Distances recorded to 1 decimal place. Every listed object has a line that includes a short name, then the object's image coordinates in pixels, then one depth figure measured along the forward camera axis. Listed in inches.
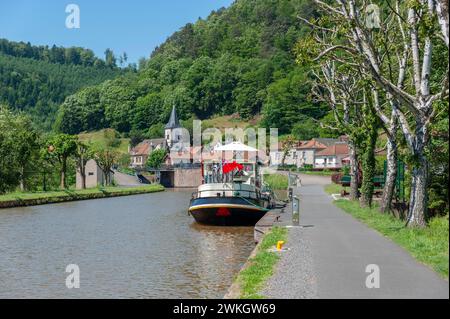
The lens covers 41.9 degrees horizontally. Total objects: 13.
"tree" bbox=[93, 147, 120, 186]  3646.7
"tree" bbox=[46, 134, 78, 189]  2977.4
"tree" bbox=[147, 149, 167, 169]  5487.2
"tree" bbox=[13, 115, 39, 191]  2472.9
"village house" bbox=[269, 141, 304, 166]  5403.5
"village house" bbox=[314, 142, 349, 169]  5324.8
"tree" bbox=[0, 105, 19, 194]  2453.2
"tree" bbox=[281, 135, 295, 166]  4751.5
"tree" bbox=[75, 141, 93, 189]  3238.2
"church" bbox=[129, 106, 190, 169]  6929.1
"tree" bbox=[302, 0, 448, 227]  791.7
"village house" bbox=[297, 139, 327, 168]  5615.2
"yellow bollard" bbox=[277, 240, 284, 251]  748.9
